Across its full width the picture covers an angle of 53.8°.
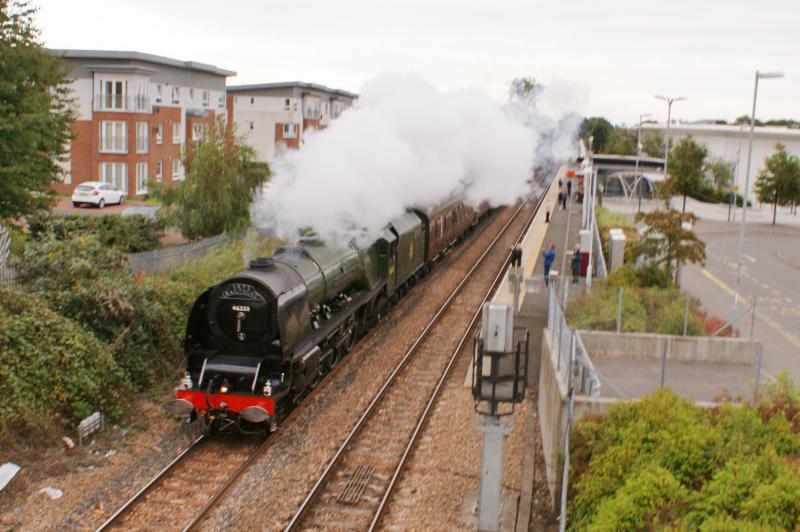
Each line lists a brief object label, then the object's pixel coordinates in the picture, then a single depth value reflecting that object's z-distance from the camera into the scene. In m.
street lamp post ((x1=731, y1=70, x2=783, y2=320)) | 22.17
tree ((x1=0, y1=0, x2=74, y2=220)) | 20.41
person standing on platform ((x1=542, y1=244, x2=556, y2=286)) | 23.47
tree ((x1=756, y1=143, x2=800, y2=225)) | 45.53
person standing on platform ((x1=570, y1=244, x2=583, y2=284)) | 23.19
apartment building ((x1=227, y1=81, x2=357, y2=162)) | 66.19
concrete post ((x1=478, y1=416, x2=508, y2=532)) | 10.60
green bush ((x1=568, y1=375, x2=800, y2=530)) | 8.31
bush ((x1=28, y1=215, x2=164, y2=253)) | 22.98
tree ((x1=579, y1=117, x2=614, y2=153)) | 80.38
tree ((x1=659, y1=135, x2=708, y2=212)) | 46.72
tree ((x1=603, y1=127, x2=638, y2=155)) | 65.12
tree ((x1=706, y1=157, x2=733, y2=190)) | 63.97
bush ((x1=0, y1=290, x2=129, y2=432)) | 12.50
